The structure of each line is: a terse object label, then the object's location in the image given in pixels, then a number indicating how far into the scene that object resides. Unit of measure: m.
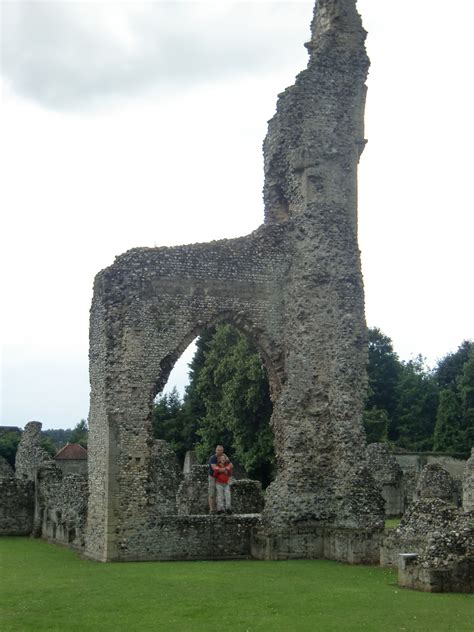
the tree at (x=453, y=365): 65.62
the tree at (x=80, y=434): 63.69
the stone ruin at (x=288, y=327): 17.16
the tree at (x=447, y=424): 54.88
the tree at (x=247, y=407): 34.78
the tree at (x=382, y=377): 61.81
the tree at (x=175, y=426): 47.88
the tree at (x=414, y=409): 61.06
